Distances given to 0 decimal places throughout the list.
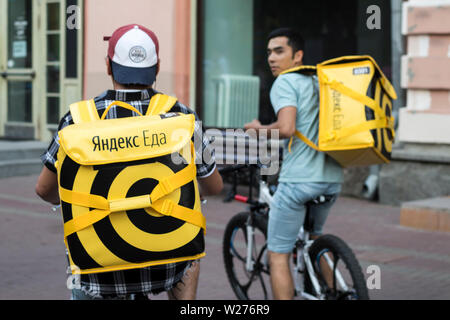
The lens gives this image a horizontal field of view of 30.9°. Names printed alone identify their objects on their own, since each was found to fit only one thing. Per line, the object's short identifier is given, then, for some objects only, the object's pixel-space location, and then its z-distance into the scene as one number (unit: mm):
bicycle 4336
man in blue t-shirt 4504
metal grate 12234
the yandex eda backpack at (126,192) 2789
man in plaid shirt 2961
